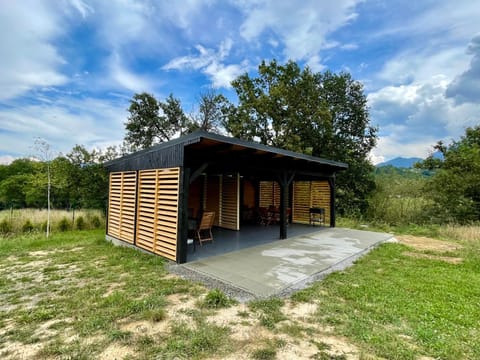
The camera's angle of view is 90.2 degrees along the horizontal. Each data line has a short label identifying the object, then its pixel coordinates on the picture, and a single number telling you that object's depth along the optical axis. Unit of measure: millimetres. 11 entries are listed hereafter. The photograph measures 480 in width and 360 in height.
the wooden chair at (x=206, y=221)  5496
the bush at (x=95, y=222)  9909
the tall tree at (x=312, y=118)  14430
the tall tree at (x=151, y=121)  16422
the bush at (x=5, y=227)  8258
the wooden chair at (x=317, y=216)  8913
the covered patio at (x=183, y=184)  4473
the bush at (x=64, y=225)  9062
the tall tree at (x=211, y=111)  17734
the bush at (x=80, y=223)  9500
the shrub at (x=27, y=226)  8570
